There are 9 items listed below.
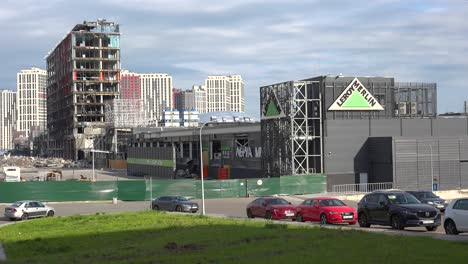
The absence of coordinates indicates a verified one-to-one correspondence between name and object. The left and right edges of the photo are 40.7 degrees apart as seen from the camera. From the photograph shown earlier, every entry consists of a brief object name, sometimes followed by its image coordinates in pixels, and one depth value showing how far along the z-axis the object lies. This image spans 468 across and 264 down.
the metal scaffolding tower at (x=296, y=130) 67.00
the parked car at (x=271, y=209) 35.82
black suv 25.33
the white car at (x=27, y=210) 43.12
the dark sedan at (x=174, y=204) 44.47
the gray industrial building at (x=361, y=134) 63.72
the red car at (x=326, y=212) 31.20
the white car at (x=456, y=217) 22.33
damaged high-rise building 169.12
